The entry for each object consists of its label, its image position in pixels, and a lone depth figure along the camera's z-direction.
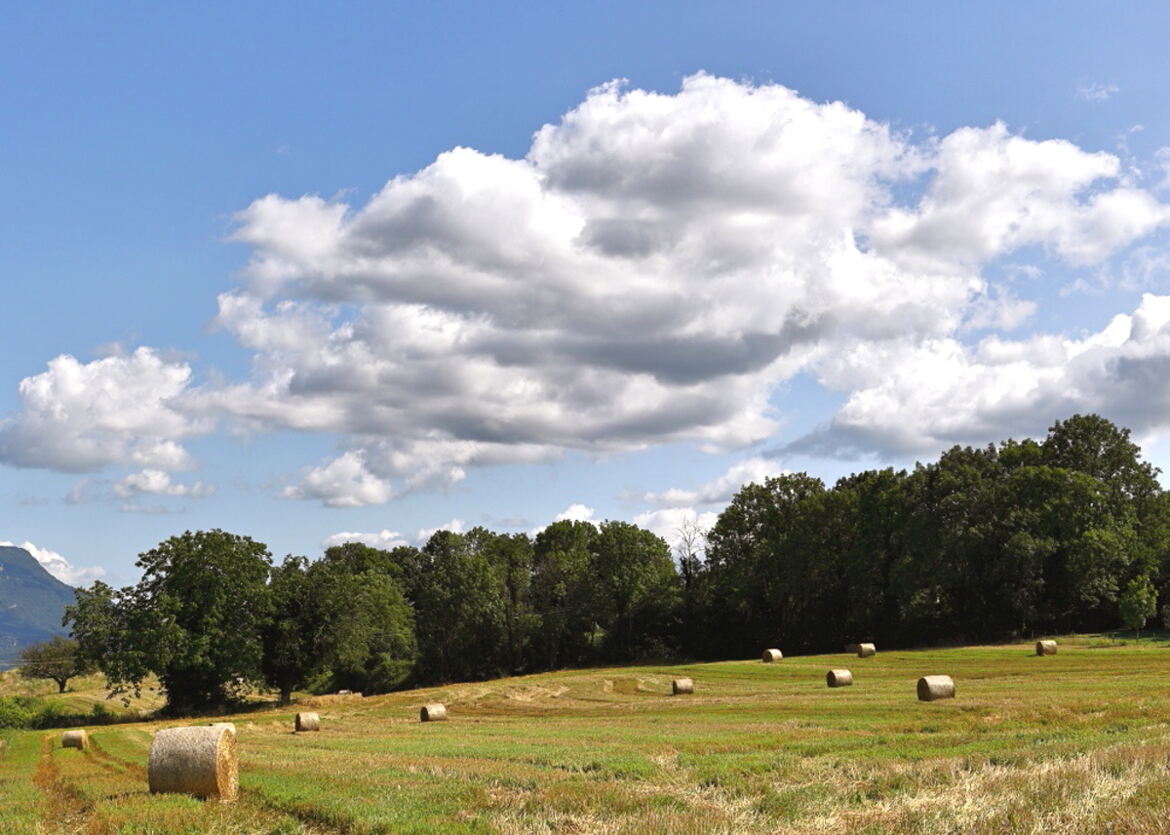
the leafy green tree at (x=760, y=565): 93.44
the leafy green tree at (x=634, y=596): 99.25
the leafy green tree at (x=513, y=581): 98.81
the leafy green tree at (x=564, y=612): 99.56
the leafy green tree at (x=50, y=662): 112.38
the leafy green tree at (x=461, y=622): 94.69
